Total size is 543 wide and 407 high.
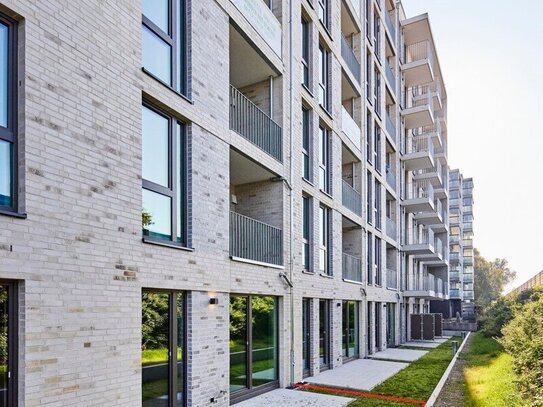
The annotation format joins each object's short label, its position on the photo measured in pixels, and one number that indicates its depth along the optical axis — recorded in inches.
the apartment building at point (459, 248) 2233.6
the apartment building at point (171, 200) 201.5
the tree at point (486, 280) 3196.4
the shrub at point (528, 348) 358.3
